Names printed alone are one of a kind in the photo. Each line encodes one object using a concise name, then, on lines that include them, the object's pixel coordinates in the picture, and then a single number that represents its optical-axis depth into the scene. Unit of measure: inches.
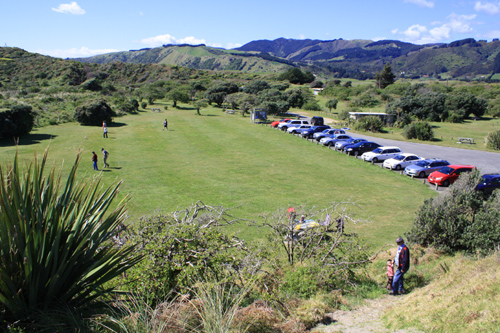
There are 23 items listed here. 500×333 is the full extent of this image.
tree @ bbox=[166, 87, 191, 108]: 2324.6
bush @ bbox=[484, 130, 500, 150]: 1259.2
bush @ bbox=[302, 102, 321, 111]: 2511.1
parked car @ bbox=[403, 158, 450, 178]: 895.5
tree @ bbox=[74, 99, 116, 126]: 1538.5
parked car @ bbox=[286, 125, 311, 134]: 1524.4
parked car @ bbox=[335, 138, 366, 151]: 1222.7
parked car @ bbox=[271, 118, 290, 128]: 1729.8
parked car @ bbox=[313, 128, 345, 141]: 1401.3
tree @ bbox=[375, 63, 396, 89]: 3516.2
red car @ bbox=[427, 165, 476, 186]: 810.2
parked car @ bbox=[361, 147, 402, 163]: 1063.0
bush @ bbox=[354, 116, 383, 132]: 1726.1
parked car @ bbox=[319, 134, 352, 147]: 1296.1
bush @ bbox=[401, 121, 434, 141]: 1488.7
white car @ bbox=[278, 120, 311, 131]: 1632.4
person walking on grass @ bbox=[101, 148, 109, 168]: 878.2
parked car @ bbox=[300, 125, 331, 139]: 1472.7
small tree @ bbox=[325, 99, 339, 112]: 2486.5
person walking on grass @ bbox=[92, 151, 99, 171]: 842.8
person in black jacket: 300.4
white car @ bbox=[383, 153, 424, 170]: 978.1
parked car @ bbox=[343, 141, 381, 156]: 1160.2
